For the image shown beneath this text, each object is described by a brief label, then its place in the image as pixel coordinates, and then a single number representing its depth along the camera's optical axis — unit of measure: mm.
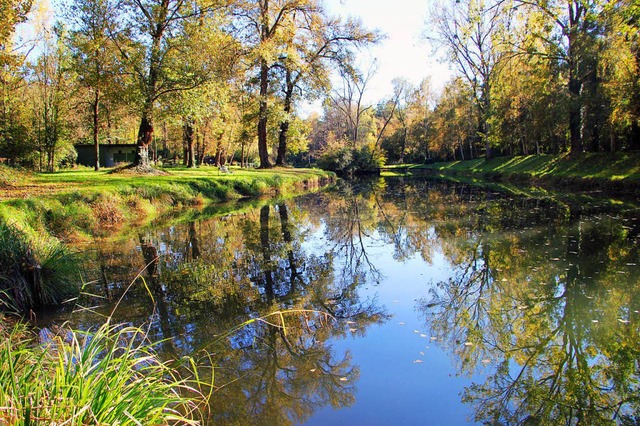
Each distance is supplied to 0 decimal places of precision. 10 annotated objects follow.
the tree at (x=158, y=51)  18562
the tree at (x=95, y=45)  18047
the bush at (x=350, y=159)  45719
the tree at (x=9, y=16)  8977
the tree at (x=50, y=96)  24500
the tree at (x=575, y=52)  19156
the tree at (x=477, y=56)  34312
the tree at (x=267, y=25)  25141
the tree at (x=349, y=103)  53094
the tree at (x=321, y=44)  28172
